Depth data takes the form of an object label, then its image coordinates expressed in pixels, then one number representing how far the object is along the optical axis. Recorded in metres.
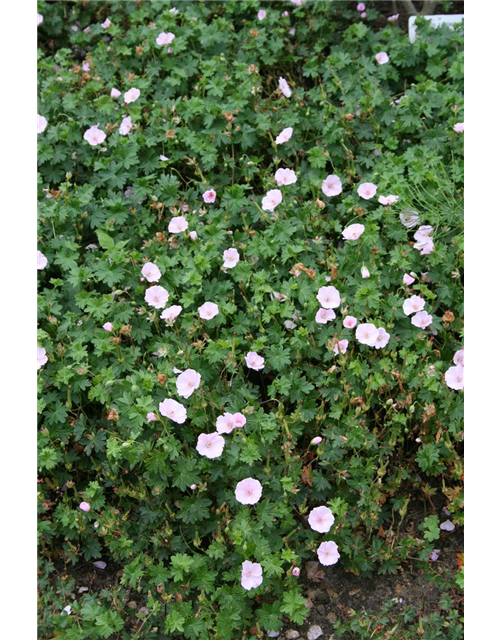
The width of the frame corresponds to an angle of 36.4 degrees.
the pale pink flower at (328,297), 2.94
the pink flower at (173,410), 2.58
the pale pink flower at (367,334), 2.84
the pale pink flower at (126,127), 3.70
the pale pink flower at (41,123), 3.64
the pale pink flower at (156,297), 2.99
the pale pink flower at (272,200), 3.33
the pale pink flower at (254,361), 2.83
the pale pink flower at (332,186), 3.46
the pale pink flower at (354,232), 3.19
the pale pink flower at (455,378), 2.75
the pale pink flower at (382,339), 2.85
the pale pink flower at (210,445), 2.56
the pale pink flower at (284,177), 3.44
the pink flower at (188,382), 2.65
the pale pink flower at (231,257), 3.13
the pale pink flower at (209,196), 3.41
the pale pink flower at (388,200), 3.28
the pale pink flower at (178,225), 3.25
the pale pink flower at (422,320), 2.92
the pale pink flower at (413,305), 2.95
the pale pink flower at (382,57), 4.07
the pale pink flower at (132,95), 3.81
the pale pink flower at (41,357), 2.84
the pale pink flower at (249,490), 2.50
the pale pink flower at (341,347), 2.80
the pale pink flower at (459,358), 2.81
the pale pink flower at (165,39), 4.03
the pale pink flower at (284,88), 3.79
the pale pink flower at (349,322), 2.88
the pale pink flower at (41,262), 3.16
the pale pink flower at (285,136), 3.54
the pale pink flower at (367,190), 3.39
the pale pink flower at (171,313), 2.91
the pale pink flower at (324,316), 2.92
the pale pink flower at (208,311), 2.95
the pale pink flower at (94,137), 3.65
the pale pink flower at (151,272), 3.07
